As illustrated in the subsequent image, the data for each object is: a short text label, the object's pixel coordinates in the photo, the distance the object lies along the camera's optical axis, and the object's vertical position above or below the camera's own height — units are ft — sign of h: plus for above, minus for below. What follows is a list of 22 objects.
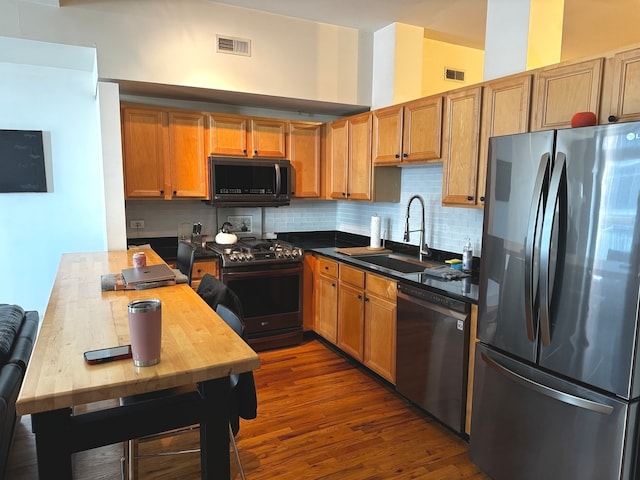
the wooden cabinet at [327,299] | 12.21 -3.21
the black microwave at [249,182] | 12.40 +0.23
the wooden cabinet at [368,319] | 9.91 -3.20
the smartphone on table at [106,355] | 4.13 -1.64
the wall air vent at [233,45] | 11.07 +3.73
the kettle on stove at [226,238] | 12.96 -1.48
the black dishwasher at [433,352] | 7.93 -3.19
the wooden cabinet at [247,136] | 12.48 +1.59
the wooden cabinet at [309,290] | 13.24 -3.10
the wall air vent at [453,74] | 13.41 +3.67
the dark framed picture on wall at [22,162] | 12.32 +0.73
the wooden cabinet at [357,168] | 12.15 +0.65
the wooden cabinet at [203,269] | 11.72 -2.20
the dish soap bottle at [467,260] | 9.51 -1.50
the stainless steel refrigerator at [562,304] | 5.27 -1.51
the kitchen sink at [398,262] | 10.90 -1.91
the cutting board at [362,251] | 12.40 -1.76
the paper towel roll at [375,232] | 12.85 -1.24
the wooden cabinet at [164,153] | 11.57 +0.99
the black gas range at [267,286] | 11.98 -2.78
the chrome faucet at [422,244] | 11.28 -1.40
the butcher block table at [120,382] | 3.72 -1.71
